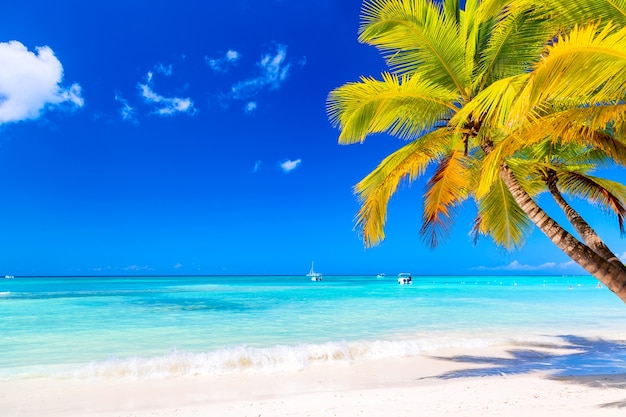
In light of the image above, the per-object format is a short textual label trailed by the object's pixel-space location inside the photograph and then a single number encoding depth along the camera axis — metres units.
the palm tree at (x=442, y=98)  4.34
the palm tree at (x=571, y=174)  5.46
